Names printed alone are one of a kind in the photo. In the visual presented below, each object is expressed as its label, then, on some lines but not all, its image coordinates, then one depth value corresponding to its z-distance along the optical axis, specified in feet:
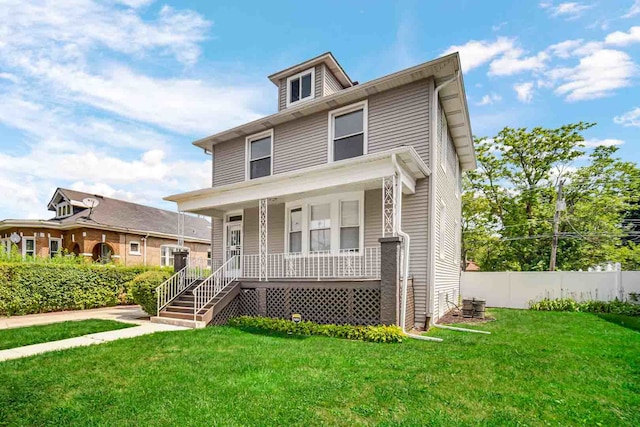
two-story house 27.07
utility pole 56.08
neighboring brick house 58.44
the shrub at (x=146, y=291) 32.91
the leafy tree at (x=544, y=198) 65.67
